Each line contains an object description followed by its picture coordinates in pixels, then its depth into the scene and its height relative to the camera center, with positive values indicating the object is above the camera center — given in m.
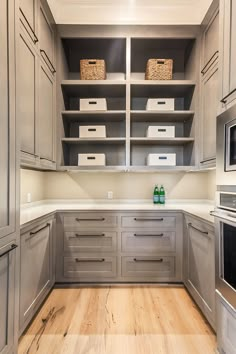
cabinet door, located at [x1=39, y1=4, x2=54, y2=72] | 2.35 +1.39
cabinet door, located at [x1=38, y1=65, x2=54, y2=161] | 2.37 +0.64
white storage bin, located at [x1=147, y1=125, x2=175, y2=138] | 2.92 +0.55
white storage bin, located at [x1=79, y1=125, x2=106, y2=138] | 2.92 +0.55
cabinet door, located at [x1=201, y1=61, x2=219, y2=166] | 2.37 +0.66
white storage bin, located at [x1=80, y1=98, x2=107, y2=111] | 2.91 +0.86
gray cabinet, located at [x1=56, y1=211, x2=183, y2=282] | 2.72 -0.71
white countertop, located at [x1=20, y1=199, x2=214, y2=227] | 2.26 -0.30
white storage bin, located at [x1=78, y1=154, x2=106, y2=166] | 2.92 +0.23
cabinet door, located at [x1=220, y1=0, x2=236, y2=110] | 1.47 +0.77
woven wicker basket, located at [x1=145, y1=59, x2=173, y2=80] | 2.91 +1.27
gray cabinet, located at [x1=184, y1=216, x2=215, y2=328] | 1.89 -0.72
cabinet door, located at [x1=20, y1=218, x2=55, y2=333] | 1.80 -0.72
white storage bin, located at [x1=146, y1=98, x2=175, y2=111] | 2.90 +0.87
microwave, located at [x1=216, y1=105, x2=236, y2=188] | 1.42 +0.19
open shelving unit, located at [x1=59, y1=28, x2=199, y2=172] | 2.90 +1.04
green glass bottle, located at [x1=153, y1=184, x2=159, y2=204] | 3.24 -0.20
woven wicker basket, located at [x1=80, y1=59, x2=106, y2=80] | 2.91 +1.27
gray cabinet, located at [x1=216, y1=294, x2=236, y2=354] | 1.37 -0.84
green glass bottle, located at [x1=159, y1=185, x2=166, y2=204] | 3.23 -0.21
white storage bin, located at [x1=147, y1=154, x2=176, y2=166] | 2.92 +0.23
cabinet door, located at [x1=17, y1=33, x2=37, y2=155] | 1.90 +0.68
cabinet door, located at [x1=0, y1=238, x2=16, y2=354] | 1.33 -0.63
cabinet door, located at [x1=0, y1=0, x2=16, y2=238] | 1.31 +0.32
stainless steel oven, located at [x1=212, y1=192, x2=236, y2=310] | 1.40 -0.39
